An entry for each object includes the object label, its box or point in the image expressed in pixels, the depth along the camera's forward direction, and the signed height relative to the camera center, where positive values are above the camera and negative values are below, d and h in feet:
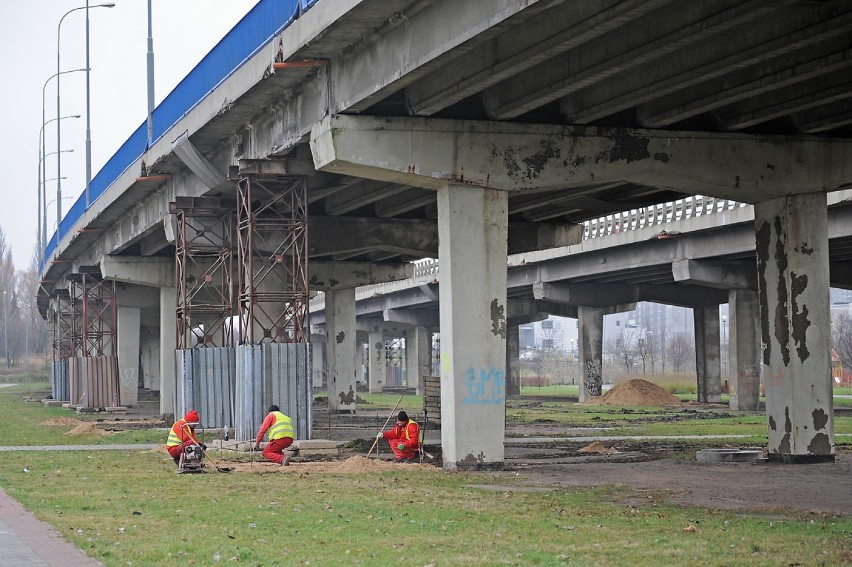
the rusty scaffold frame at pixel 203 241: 111.85 +11.54
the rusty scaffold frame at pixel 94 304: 199.00 +10.49
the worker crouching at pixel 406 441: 77.66 -4.94
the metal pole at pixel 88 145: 183.91 +33.60
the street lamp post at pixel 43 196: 255.09 +37.47
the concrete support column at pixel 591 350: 215.92 +1.36
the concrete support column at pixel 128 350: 198.39 +2.62
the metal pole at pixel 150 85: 114.93 +28.54
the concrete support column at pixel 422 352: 313.94 +2.29
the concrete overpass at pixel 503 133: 58.75 +13.59
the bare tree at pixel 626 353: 451.12 +1.58
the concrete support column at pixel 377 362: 354.95 -0.05
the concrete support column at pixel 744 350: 167.73 +0.62
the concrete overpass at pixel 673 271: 153.89 +12.46
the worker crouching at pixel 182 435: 70.90 -4.00
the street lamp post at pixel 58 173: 203.40 +35.60
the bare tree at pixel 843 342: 324.39 +2.86
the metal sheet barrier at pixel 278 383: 95.55 -1.46
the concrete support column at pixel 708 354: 203.41 +0.16
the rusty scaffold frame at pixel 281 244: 94.53 +9.36
